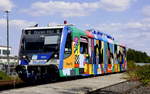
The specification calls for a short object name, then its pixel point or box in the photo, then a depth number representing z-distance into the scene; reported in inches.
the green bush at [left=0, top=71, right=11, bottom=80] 644.7
